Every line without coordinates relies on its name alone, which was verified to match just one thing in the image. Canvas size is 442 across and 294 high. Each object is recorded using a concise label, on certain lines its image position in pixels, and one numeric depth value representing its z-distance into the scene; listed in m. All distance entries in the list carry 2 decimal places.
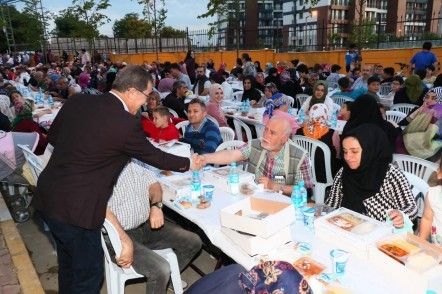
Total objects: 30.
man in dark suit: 2.34
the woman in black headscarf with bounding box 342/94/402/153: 4.41
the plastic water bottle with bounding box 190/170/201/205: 3.13
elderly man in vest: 3.34
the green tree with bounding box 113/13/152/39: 27.88
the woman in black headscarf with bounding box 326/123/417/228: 2.81
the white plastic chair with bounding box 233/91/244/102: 10.24
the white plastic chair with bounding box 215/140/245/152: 4.39
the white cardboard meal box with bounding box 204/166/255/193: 3.30
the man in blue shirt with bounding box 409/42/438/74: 10.38
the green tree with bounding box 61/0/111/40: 23.02
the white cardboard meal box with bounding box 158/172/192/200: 3.17
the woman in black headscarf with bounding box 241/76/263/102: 8.48
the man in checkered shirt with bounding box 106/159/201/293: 2.73
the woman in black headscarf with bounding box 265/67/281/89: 9.98
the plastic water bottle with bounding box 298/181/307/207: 2.94
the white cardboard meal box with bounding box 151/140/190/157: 3.96
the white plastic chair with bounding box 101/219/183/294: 2.67
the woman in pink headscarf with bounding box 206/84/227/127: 5.96
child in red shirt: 4.61
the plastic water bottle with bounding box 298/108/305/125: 6.36
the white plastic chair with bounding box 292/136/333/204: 4.40
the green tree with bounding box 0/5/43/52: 27.28
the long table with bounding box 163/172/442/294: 1.92
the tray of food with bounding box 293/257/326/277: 2.06
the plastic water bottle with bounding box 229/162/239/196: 3.18
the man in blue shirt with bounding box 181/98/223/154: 4.42
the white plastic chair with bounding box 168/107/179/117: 6.90
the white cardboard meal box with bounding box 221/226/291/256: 2.15
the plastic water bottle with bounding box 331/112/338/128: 5.85
